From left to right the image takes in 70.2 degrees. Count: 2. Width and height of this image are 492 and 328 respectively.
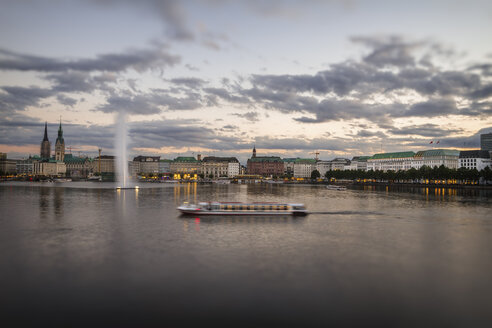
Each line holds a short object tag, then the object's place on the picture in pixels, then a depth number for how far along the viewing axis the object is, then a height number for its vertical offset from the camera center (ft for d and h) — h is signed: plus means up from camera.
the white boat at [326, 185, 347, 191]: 374.36 -19.77
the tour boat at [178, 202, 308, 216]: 140.46 -15.78
